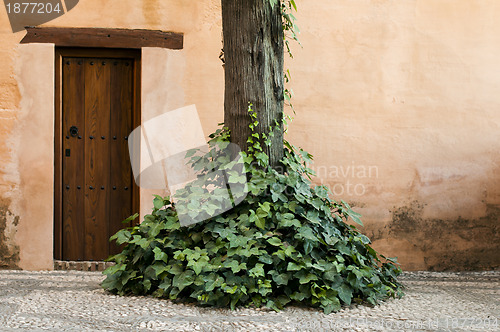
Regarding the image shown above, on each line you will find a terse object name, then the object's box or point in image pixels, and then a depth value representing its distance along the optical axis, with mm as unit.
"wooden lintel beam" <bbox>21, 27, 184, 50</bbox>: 4629
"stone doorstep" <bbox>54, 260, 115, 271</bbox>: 4699
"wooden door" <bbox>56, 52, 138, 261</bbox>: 4809
